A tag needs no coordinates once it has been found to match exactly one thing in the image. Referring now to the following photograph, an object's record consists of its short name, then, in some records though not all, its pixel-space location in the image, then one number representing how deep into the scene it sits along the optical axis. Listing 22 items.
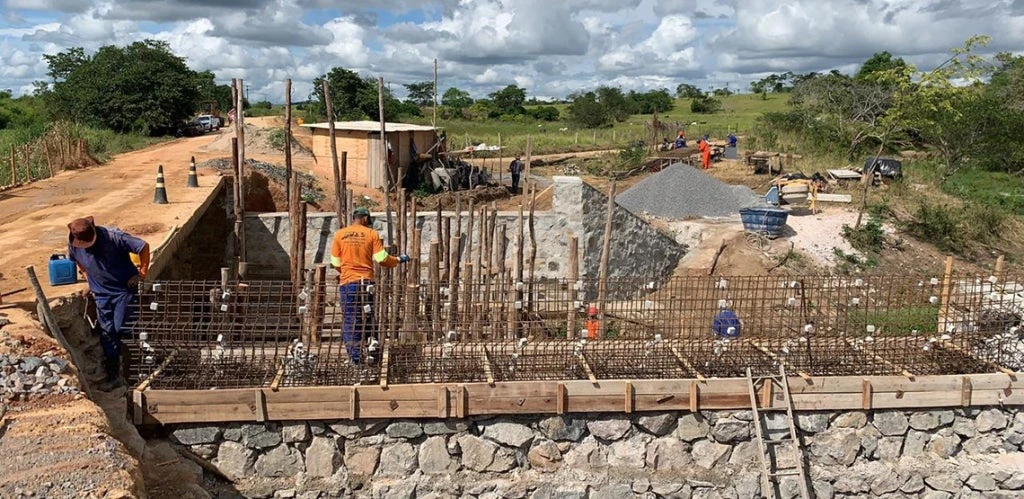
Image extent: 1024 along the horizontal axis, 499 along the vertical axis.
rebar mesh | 6.44
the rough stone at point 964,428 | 6.68
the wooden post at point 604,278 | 7.16
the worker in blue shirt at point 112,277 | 5.99
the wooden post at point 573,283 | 7.11
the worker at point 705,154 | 25.30
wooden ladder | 6.38
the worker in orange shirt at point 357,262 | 6.81
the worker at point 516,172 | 22.14
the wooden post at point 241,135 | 10.46
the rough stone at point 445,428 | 6.25
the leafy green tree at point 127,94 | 29.31
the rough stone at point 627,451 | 6.46
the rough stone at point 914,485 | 6.63
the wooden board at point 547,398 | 5.98
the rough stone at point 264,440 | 6.11
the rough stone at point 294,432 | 6.13
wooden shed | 18.64
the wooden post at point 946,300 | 7.11
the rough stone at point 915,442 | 6.66
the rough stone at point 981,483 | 6.64
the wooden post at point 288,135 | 10.74
